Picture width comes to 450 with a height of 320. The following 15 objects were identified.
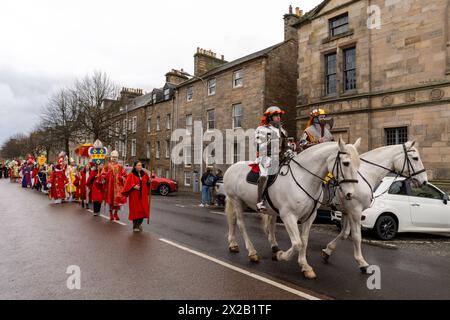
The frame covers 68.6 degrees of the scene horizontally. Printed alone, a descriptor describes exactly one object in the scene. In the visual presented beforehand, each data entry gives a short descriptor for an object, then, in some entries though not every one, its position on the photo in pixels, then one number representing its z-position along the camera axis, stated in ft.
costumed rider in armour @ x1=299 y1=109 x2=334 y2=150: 22.67
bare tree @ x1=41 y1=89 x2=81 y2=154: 122.83
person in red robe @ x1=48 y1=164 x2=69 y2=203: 53.36
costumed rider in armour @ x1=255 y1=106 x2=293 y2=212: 18.71
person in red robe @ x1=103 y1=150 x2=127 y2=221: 36.24
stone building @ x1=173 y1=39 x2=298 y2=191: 80.28
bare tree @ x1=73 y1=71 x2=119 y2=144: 118.52
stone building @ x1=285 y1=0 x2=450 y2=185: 49.16
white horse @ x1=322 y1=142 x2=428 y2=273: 20.16
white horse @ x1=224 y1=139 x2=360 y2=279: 16.79
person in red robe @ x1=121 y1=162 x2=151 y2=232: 30.01
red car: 76.38
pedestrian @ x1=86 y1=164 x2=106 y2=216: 39.50
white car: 28.14
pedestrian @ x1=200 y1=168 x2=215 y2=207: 56.49
